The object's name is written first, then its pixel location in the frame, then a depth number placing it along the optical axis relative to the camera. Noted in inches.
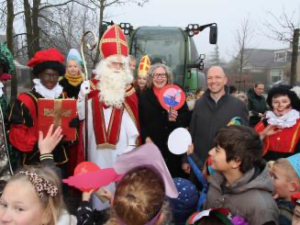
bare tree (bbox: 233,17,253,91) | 803.2
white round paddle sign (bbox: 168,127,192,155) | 132.3
